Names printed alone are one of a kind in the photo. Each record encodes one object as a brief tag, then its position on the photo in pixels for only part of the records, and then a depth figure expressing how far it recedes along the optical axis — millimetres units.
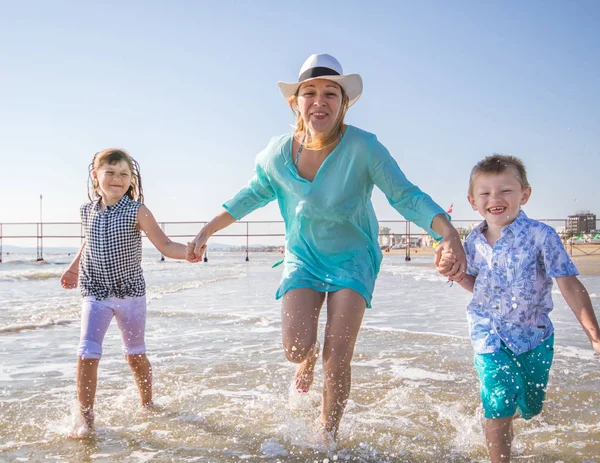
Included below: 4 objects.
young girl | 3594
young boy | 2662
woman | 3182
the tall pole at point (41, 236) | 26811
